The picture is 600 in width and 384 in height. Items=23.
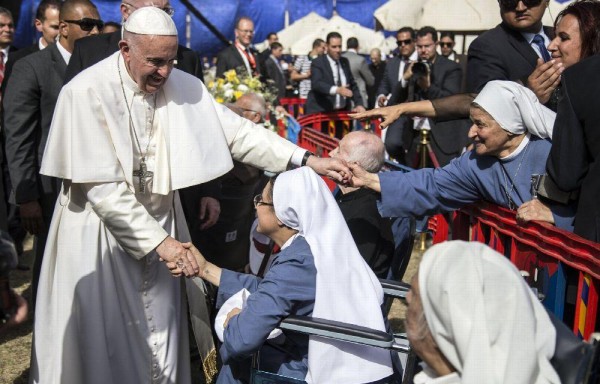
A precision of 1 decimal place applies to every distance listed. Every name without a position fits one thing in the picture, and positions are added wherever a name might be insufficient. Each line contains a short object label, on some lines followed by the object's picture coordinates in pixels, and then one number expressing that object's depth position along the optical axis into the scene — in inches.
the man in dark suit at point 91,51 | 191.9
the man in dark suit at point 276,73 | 605.6
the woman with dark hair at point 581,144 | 141.3
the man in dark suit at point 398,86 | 367.2
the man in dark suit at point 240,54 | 435.5
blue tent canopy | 861.2
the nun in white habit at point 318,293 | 132.4
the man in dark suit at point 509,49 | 195.5
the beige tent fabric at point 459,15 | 391.9
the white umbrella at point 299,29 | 1024.9
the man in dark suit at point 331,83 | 536.7
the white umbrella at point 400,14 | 490.0
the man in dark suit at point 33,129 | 213.9
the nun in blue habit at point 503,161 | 153.9
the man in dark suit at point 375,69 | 684.7
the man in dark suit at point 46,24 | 283.6
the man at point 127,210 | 151.5
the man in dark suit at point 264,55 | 550.9
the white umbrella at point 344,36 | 965.8
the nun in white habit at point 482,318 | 80.6
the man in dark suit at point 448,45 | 524.5
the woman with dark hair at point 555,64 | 161.9
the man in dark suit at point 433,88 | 289.6
